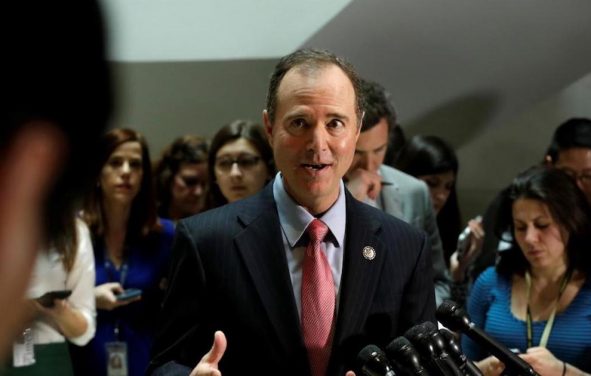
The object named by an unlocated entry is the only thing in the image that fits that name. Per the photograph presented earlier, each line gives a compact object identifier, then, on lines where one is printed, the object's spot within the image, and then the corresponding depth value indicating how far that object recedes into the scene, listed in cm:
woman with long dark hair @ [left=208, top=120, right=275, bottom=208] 320
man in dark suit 164
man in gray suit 259
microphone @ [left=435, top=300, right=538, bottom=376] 149
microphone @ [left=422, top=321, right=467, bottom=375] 138
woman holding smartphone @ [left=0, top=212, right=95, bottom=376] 264
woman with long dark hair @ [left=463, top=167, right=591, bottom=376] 248
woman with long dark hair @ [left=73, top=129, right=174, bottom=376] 306
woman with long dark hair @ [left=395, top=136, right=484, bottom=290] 384
